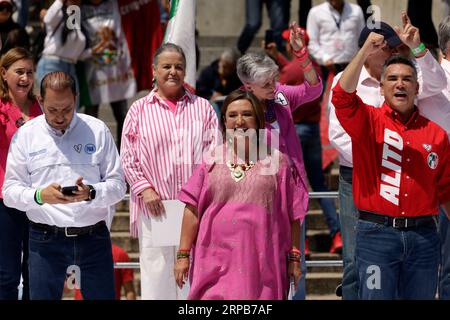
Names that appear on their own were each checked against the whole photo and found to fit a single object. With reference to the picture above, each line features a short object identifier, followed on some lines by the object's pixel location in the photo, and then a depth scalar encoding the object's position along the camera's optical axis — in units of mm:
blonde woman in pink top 16609
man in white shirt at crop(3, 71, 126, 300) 15547
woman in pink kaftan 14461
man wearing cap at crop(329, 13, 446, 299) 16703
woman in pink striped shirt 16641
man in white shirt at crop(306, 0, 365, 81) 25469
